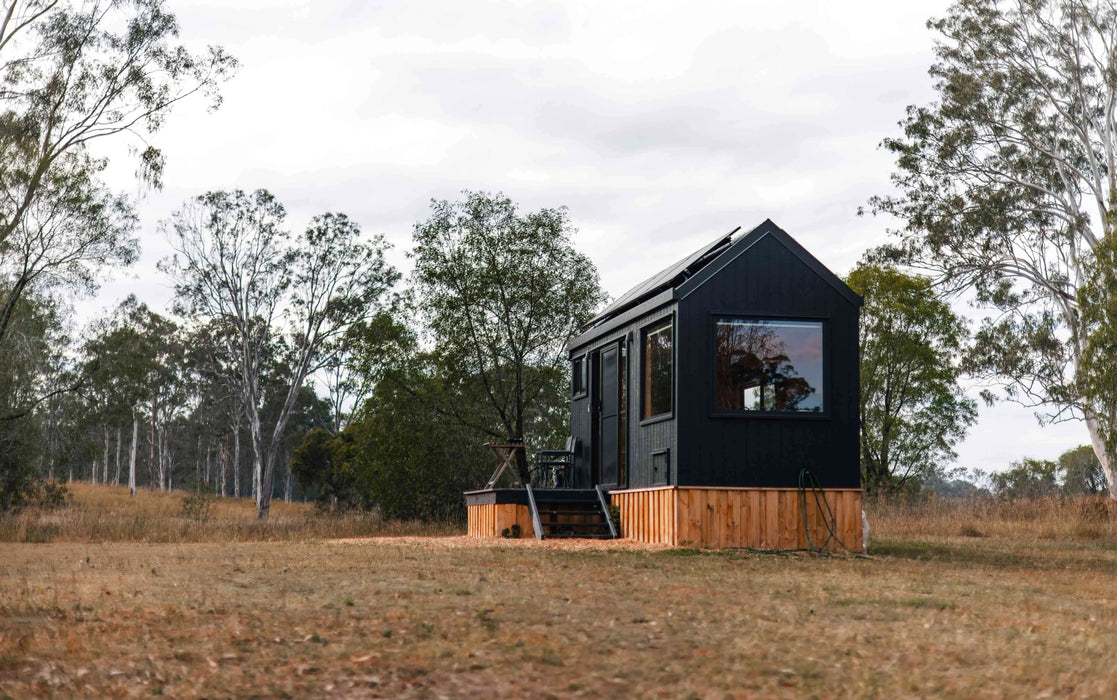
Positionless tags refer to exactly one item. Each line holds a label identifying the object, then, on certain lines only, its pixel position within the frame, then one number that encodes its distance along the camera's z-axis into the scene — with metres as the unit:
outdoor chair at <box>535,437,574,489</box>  17.77
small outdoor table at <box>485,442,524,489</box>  16.76
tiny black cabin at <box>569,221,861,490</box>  12.82
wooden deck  15.47
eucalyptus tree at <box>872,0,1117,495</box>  26.27
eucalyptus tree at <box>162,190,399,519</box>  31.28
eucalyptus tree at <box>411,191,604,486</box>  21.16
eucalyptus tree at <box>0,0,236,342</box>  19.50
